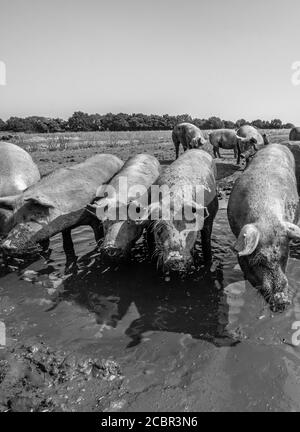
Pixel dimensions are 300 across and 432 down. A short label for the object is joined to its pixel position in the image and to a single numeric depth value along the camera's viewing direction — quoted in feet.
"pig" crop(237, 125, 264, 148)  61.62
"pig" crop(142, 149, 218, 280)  18.45
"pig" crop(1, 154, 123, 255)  22.21
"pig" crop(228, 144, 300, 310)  15.81
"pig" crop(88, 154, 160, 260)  20.63
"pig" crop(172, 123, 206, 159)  60.60
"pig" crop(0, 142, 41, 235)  23.29
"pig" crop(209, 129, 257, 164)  56.54
